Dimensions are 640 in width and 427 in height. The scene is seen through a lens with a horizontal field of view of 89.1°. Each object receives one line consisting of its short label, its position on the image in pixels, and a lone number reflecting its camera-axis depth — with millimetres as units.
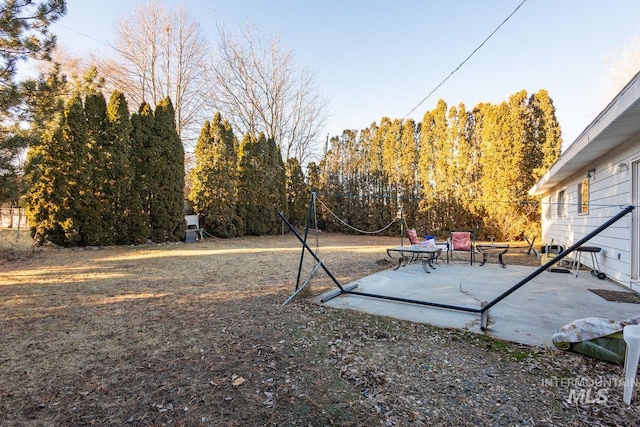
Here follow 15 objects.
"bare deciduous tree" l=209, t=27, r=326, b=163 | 18328
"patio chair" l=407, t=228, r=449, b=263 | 7204
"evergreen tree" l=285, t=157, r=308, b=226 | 18156
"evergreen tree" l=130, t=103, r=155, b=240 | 10758
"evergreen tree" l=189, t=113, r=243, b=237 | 13273
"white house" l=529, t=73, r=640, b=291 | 3957
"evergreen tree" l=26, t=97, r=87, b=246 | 8781
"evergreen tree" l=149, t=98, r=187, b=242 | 11188
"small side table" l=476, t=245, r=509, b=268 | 6984
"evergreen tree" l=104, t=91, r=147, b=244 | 9906
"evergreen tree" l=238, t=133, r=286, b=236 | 14984
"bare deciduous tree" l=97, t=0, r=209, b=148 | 16312
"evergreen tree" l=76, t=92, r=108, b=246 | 9297
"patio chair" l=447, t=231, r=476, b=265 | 7441
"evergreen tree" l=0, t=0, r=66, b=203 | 5055
